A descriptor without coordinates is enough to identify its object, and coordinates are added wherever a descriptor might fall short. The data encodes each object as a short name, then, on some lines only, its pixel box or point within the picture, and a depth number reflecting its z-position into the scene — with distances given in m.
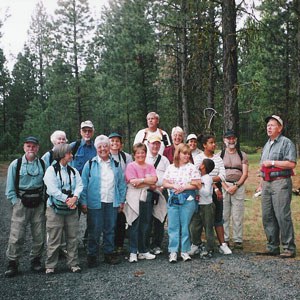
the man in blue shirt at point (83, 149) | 6.06
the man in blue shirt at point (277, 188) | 5.48
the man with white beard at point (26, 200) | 5.00
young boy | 5.59
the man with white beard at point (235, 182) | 6.19
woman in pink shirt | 5.50
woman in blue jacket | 5.28
